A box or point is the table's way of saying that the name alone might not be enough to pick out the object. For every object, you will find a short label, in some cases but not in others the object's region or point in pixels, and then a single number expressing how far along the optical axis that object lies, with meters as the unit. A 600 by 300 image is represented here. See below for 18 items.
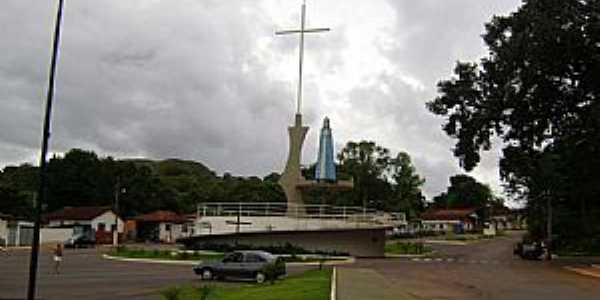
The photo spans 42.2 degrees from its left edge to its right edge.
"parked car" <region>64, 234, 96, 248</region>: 73.69
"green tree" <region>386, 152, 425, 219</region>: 124.07
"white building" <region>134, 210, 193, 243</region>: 98.29
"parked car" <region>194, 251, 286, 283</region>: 30.98
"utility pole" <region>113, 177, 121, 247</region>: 83.12
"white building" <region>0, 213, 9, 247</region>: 71.79
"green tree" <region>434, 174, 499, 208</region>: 184.12
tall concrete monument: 54.25
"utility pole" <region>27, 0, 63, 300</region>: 12.59
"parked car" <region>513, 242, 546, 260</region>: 56.41
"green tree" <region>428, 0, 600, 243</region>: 45.25
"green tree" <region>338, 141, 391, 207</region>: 120.19
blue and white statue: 54.75
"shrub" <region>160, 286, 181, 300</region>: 13.26
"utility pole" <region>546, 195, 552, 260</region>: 59.49
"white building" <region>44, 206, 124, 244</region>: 87.04
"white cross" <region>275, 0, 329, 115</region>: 57.16
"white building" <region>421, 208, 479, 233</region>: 144.38
